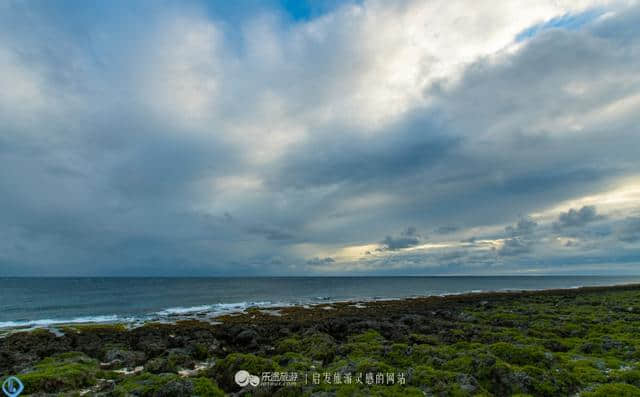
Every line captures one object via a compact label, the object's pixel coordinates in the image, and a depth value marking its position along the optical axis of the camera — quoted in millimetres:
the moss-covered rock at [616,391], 10797
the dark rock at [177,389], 11930
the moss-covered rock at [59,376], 13047
